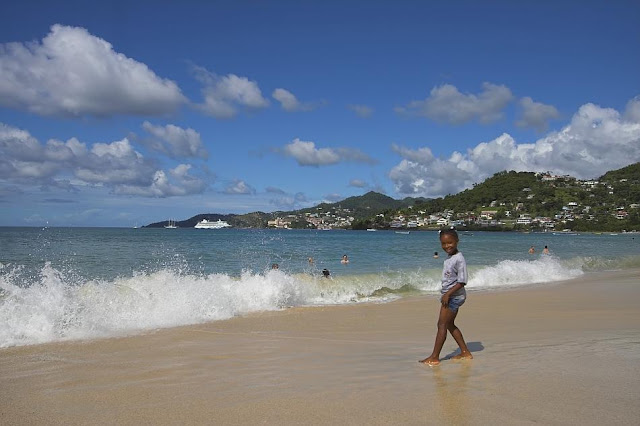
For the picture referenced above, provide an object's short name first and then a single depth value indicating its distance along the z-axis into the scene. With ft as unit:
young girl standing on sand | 20.61
